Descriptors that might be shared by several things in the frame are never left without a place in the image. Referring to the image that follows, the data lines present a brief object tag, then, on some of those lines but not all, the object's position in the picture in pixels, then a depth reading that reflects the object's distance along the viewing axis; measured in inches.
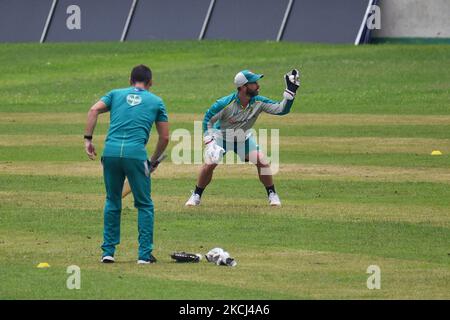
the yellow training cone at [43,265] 524.4
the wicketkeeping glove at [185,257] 534.0
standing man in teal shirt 526.3
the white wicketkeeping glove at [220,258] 527.2
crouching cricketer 694.5
